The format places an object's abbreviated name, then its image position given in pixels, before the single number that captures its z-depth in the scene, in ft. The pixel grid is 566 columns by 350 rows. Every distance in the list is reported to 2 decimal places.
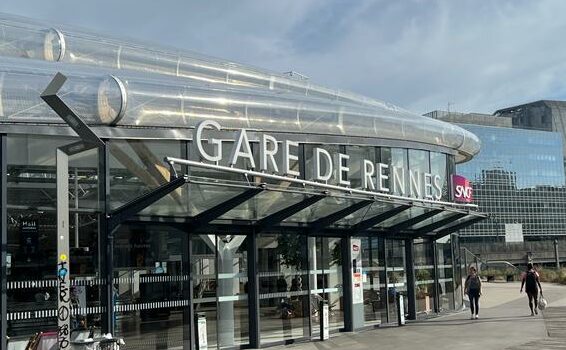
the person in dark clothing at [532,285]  63.10
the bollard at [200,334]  40.60
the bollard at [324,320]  48.19
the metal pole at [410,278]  61.82
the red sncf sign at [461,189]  69.92
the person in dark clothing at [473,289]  61.00
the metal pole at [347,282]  53.16
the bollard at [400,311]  57.52
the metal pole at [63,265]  25.68
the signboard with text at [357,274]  54.19
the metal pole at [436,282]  65.77
